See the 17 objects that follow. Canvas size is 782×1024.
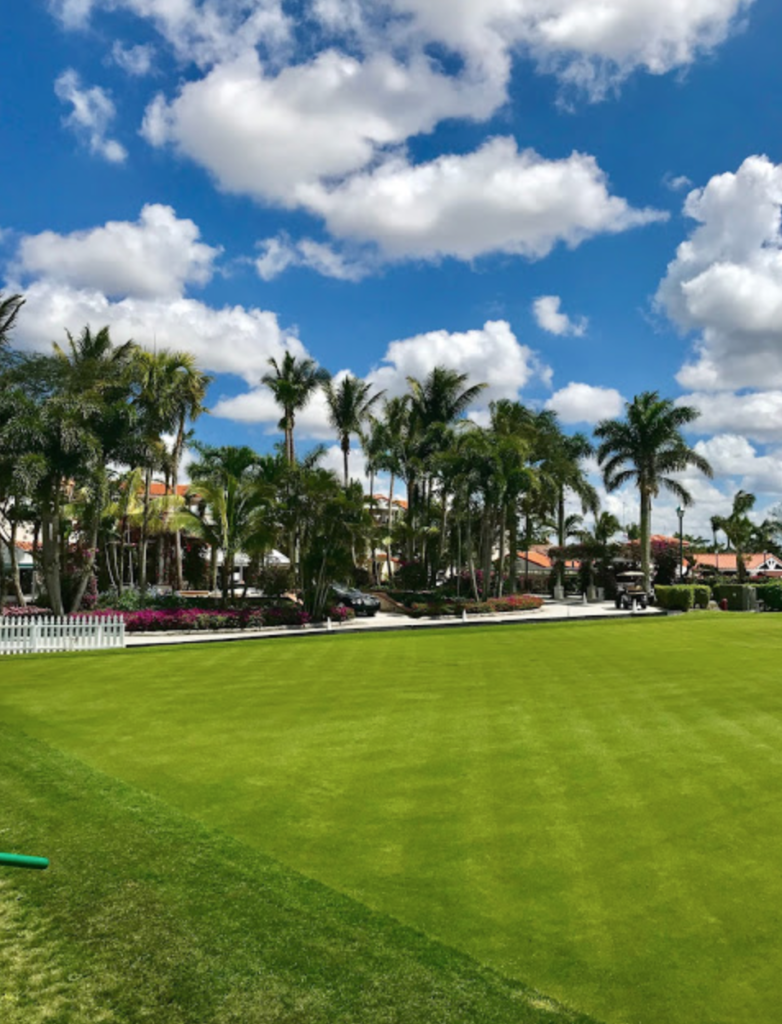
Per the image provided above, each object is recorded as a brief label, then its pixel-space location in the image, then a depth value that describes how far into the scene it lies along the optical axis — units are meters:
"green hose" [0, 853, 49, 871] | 3.07
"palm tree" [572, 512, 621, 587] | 56.31
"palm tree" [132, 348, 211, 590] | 33.38
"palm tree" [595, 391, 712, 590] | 52.28
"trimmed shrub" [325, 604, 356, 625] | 34.41
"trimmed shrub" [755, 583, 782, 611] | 44.91
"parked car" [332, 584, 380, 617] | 39.72
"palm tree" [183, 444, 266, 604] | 32.16
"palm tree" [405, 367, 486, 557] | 55.38
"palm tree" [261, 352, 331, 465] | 52.62
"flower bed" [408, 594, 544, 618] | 39.50
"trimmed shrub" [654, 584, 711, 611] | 43.62
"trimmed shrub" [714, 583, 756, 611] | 45.38
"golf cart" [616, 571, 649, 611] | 45.09
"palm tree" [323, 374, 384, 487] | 55.31
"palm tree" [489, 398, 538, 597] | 43.09
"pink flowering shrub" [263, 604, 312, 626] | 31.94
